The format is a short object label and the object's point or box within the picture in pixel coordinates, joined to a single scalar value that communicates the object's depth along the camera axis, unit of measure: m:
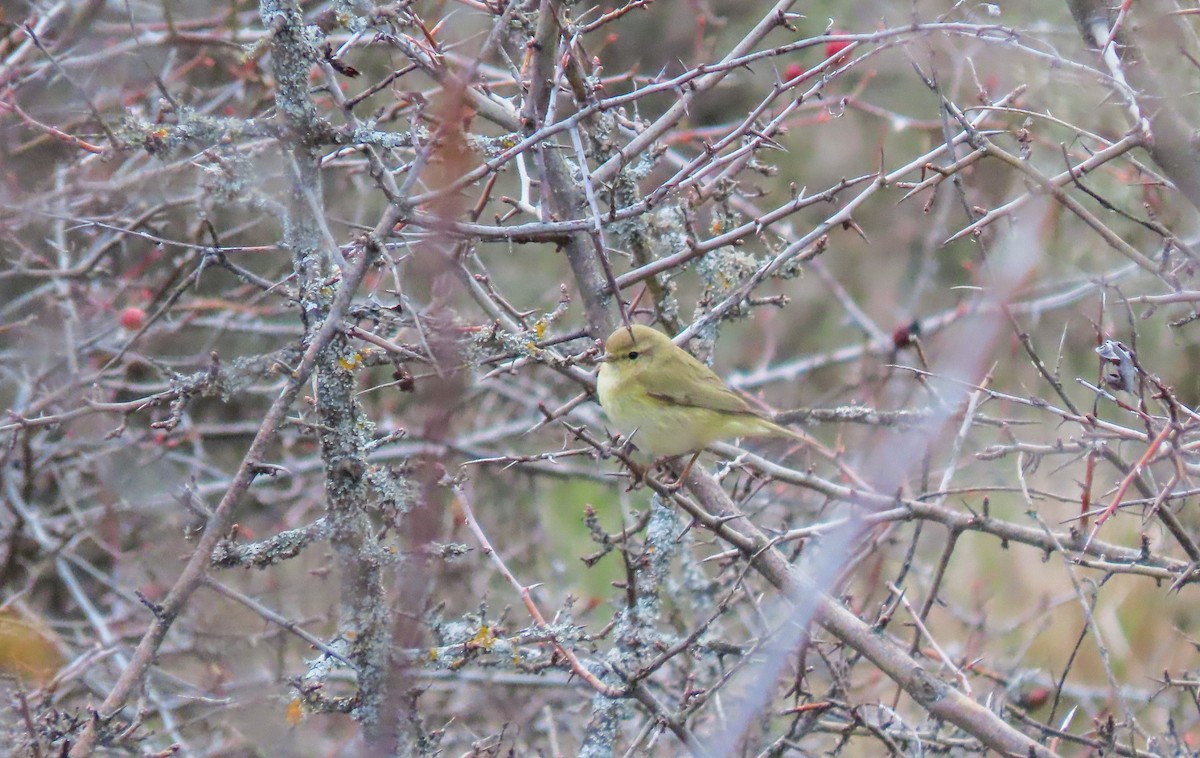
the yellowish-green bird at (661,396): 7.05
